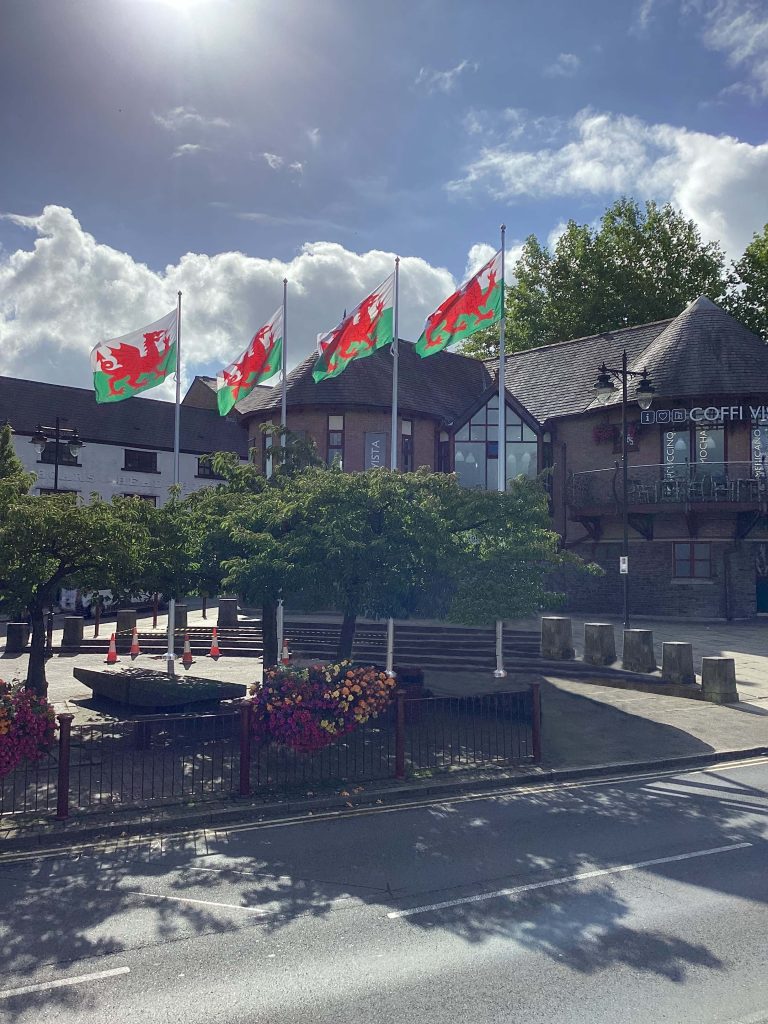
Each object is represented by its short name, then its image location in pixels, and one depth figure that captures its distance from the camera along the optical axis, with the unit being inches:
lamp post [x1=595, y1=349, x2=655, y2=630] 763.4
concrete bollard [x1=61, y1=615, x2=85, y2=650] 936.6
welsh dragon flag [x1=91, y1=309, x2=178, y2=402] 668.1
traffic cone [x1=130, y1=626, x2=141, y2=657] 852.6
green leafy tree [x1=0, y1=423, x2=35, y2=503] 523.8
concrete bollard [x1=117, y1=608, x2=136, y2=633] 976.3
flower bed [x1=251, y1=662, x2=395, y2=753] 425.1
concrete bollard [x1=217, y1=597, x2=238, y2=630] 1014.5
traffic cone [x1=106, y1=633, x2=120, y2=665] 835.9
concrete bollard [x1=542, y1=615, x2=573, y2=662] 785.6
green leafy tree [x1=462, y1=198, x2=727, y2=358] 1721.2
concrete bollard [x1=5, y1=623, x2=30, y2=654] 908.0
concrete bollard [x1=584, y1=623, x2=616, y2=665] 756.0
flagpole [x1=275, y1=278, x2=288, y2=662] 759.1
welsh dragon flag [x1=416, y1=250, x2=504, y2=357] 666.2
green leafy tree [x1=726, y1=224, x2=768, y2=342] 1609.3
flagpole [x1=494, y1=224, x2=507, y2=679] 698.2
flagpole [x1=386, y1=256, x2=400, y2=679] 658.5
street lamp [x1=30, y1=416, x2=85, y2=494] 990.4
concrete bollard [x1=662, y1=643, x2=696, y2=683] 677.9
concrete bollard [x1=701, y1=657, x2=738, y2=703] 635.5
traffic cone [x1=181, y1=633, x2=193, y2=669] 823.7
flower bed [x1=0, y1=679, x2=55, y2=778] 373.2
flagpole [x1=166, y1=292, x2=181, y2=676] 718.5
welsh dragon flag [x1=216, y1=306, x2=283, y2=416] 738.2
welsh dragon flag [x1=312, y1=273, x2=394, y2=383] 694.5
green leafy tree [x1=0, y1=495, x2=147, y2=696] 486.0
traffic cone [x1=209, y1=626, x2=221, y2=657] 892.0
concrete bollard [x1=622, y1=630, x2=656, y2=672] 717.9
